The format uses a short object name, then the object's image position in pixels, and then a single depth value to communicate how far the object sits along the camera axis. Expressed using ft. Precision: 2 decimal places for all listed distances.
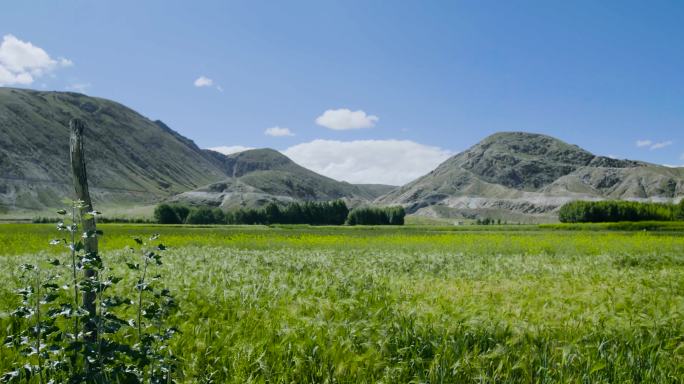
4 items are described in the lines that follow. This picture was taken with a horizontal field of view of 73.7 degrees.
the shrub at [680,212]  496.23
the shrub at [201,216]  492.95
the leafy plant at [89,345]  18.58
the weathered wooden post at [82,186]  21.88
